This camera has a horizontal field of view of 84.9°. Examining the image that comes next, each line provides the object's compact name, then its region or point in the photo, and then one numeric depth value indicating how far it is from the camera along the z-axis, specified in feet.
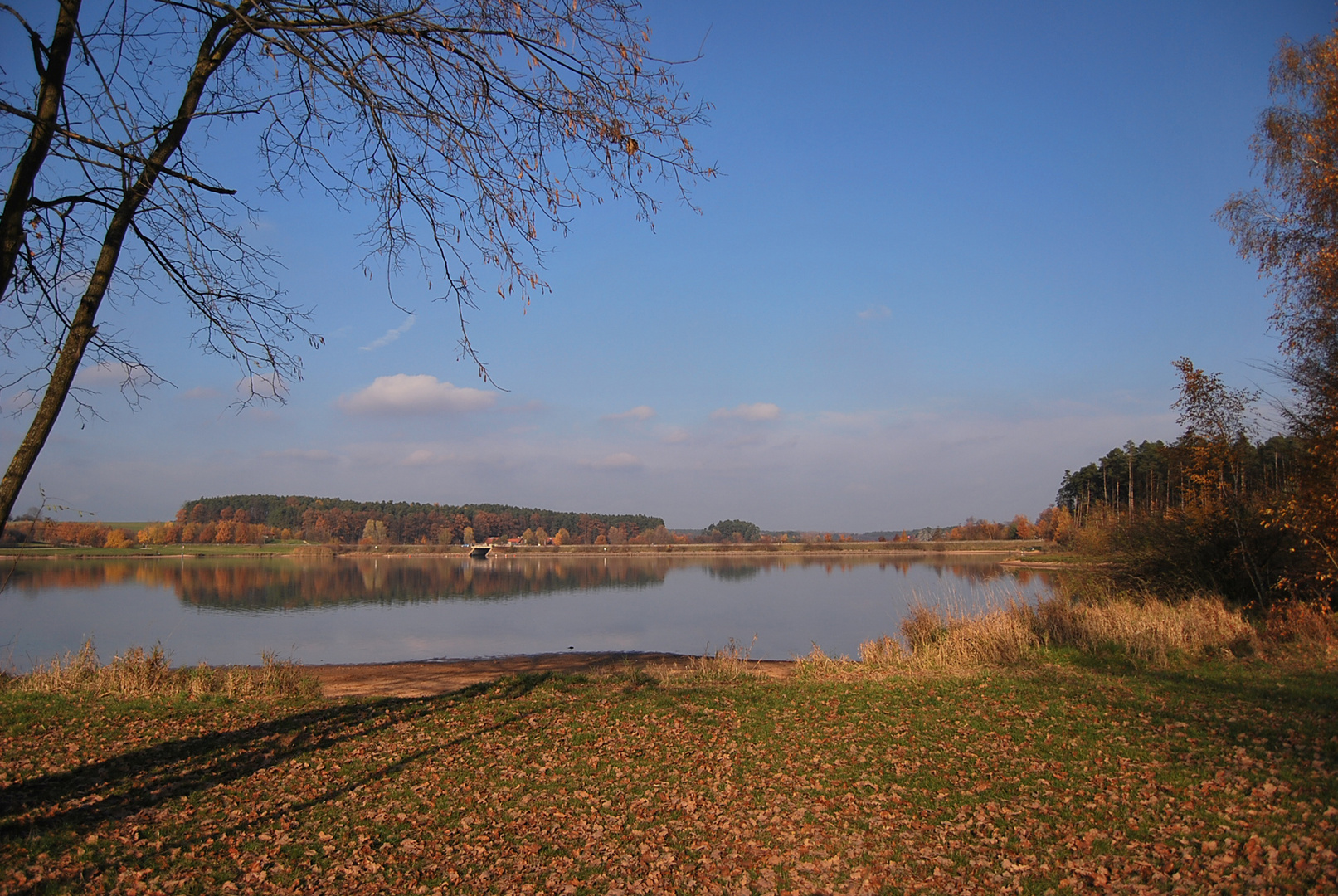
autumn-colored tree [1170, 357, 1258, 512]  50.67
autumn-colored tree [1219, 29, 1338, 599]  38.65
